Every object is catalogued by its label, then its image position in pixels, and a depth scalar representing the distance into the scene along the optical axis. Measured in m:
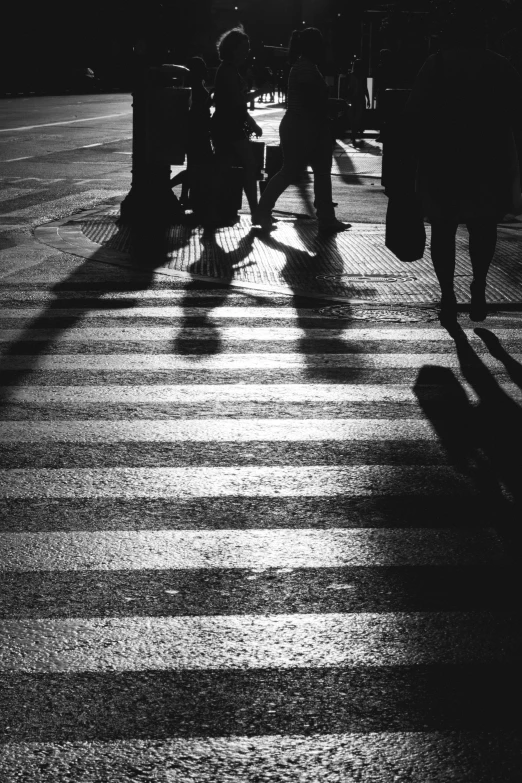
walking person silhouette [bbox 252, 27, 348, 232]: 12.46
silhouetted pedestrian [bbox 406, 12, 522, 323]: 7.64
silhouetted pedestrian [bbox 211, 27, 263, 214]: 13.12
